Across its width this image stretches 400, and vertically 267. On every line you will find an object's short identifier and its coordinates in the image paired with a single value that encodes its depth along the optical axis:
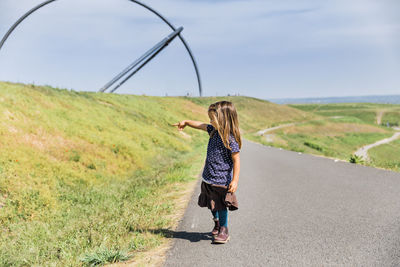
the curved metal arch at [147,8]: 35.16
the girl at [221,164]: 4.59
